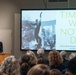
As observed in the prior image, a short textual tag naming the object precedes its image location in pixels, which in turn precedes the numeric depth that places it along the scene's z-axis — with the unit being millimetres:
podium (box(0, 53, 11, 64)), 9353
